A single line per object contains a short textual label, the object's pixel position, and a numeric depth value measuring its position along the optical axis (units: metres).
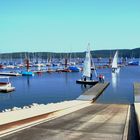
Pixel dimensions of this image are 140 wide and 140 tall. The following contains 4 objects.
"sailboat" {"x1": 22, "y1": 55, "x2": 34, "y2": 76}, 73.33
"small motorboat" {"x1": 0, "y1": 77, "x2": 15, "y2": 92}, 41.73
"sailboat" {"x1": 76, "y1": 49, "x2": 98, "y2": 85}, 50.66
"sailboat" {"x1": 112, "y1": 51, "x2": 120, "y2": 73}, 84.50
